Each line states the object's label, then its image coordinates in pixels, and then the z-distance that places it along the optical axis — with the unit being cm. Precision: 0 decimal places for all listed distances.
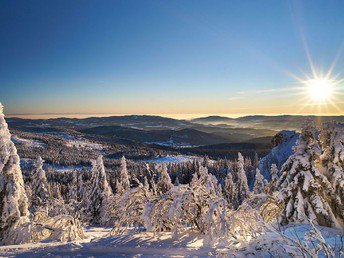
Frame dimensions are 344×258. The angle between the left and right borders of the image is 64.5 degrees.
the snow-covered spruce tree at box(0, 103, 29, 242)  1330
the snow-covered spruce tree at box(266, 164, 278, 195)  1354
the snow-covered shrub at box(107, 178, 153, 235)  1095
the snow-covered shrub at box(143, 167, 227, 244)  931
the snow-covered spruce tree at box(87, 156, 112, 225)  3578
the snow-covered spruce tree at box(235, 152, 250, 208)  5714
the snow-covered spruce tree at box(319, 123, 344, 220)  1094
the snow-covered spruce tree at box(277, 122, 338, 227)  1098
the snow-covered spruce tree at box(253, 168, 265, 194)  4678
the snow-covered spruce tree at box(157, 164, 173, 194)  3325
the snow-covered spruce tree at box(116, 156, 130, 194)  4240
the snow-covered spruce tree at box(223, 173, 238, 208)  5912
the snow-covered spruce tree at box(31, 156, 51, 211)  4030
